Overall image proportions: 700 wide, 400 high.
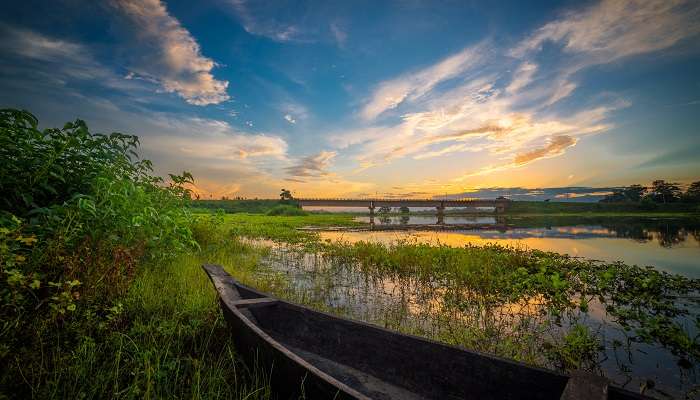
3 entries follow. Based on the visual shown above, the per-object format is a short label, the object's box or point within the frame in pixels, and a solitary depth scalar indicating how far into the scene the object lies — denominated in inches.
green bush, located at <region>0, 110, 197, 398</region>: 96.3
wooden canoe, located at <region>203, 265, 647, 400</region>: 79.4
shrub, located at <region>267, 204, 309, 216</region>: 1977.1
